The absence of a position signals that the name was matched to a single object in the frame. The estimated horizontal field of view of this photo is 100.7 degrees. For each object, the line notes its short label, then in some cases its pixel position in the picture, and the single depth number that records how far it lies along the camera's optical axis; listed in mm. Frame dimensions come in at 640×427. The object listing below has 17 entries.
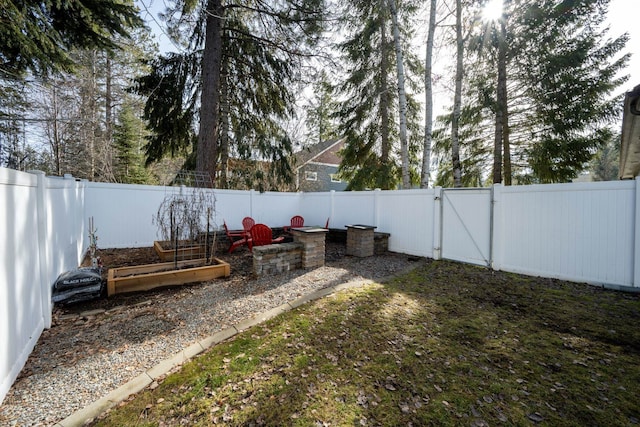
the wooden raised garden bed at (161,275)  3857
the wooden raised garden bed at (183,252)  5469
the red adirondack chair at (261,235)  6145
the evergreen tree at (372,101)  9133
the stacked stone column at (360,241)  6438
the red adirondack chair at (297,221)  9195
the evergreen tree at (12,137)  8209
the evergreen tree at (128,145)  12859
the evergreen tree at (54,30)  3668
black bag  3330
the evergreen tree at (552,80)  6453
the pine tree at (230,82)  8391
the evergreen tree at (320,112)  10305
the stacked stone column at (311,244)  5219
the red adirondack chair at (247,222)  8023
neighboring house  14964
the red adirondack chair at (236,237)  6638
